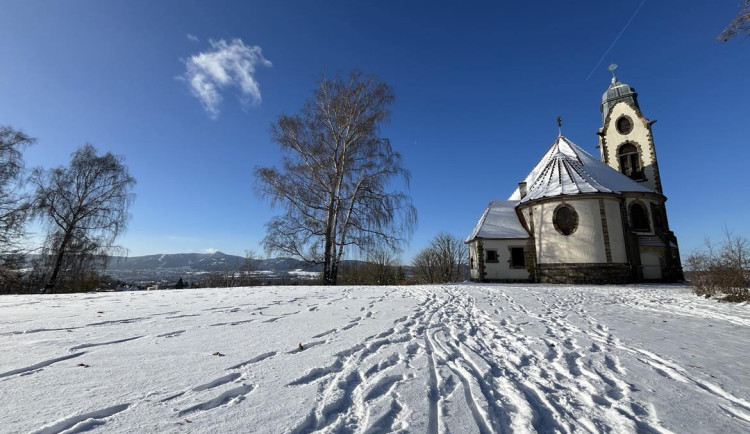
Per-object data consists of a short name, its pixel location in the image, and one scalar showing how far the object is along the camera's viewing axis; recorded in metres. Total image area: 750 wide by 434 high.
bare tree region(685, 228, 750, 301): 8.89
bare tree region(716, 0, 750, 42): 5.75
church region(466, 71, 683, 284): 17.52
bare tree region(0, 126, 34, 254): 12.70
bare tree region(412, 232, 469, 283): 35.25
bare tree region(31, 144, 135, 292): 14.30
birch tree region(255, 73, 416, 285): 13.98
